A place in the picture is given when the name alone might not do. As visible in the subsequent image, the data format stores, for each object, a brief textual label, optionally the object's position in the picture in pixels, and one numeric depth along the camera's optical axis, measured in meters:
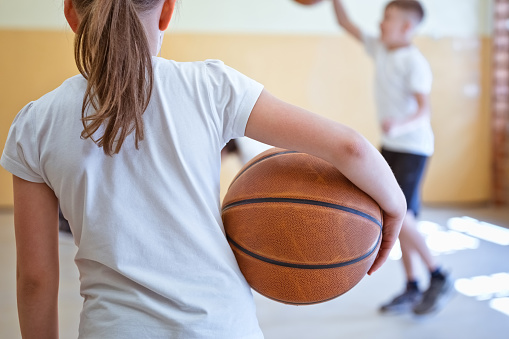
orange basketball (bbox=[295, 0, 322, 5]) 3.47
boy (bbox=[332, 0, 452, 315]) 2.68
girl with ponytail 0.78
